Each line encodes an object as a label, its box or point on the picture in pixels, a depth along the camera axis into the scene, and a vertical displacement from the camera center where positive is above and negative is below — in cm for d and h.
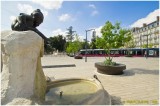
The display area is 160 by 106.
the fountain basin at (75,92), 213 -121
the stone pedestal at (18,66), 191 -30
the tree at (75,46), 2758 +182
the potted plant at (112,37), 748 +124
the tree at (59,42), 3563 +398
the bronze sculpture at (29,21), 231 +83
